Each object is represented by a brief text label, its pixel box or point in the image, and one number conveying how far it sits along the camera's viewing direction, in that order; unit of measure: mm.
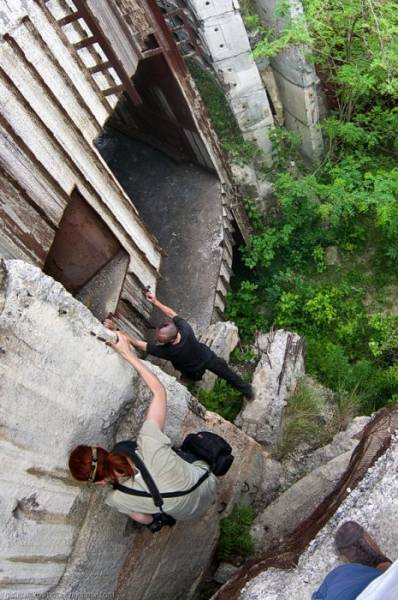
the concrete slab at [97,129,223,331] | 7078
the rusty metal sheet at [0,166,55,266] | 3973
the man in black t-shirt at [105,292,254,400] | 4777
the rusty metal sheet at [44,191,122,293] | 4953
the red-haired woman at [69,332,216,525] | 2975
